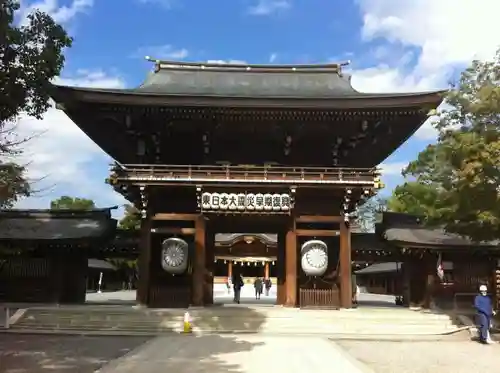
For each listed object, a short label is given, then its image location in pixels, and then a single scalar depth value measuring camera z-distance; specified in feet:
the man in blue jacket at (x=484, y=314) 57.41
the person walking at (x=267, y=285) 155.10
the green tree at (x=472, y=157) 59.16
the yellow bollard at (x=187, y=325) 63.16
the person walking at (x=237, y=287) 100.61
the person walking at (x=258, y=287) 131.85
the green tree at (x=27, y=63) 39.04
